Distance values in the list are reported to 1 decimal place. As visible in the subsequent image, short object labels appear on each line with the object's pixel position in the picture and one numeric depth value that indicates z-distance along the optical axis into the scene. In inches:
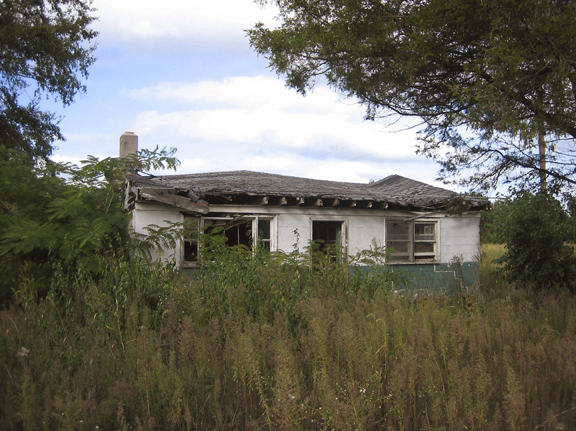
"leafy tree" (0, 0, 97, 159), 592.7
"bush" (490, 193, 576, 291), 406.3
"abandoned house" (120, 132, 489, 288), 386.9
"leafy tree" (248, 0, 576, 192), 281.1
